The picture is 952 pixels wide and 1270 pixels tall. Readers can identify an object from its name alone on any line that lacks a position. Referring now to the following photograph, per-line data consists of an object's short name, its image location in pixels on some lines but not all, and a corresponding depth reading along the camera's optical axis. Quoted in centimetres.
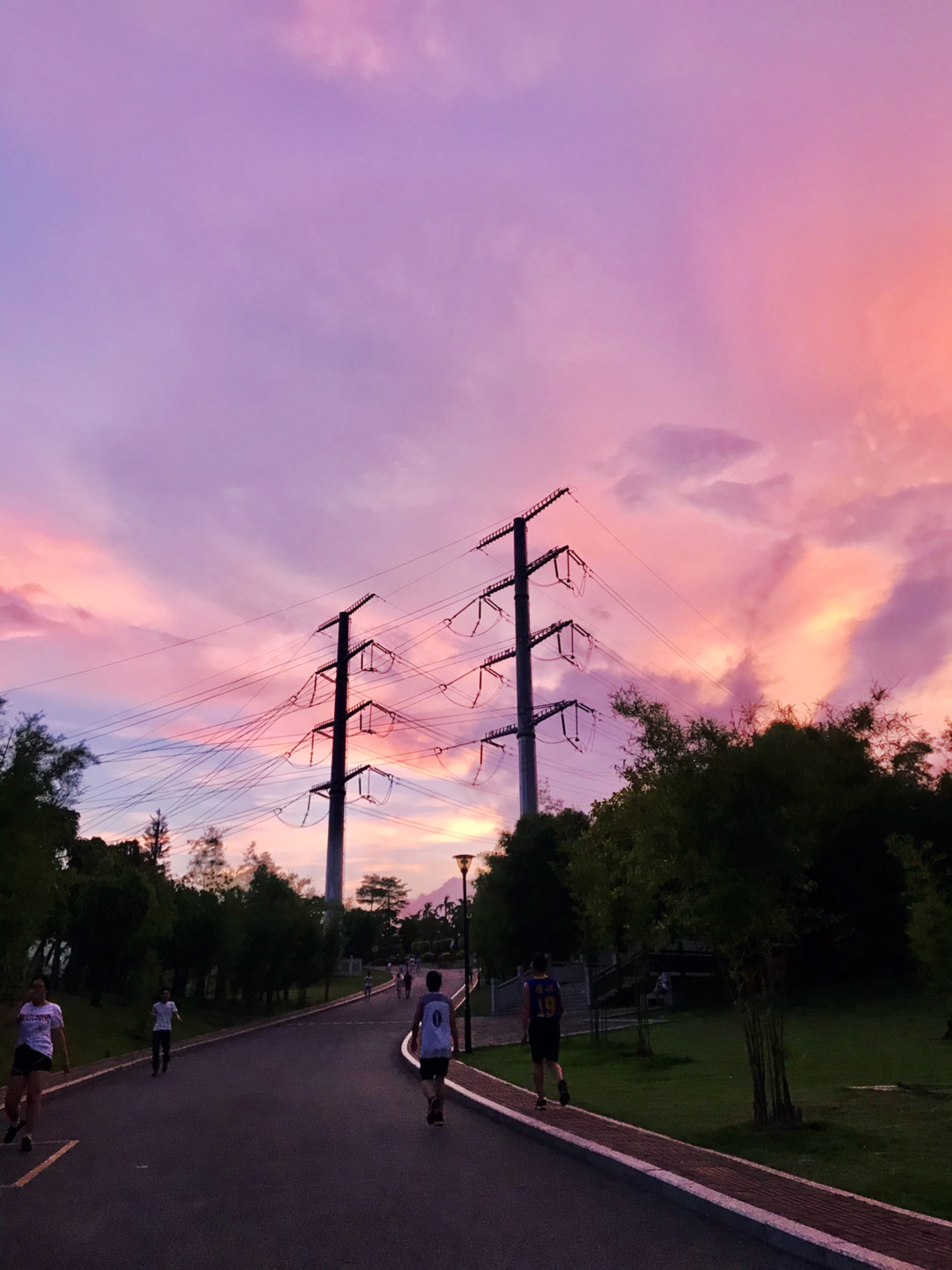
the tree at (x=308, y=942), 5511
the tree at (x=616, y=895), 2111
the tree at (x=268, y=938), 5088
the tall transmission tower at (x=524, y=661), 5672
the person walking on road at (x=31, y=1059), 1045
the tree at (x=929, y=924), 1934
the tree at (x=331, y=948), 6212
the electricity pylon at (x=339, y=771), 7012
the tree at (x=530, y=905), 5038
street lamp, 2511
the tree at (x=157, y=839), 7381
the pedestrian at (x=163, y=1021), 1980
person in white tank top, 1163
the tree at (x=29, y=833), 2025
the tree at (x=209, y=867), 6053
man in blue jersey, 1209
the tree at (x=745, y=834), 1077
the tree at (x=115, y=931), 3831
